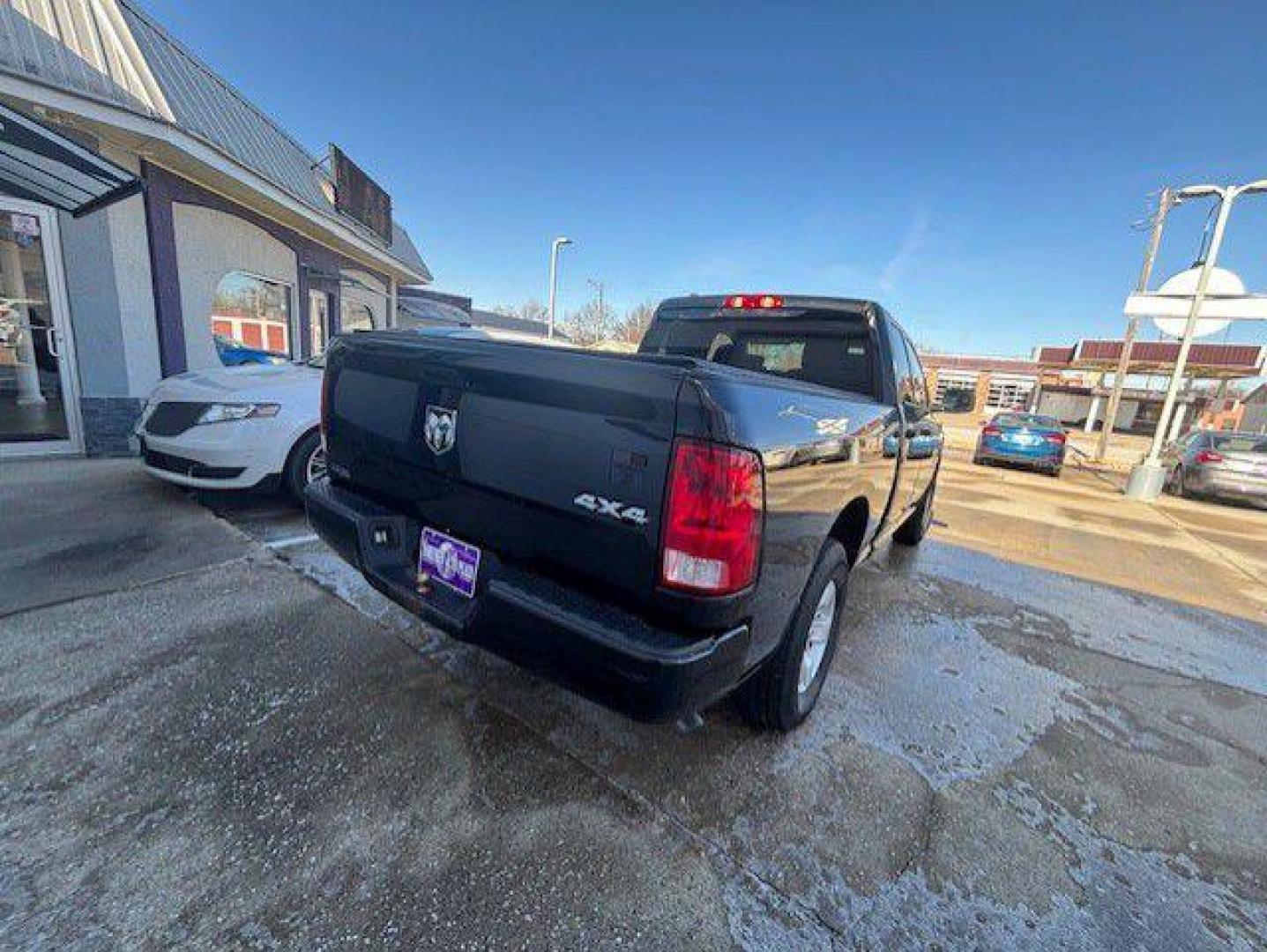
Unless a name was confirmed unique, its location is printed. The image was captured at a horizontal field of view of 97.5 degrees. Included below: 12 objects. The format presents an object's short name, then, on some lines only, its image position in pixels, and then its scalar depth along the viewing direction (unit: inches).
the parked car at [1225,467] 382.9
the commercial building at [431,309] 739.2
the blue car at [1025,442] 489.4
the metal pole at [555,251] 687.6
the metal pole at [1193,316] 370.3
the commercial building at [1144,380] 1078.4
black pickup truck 60.8
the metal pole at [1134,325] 572.1
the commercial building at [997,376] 1396.4
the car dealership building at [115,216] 199.2
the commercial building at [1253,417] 1151.6
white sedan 161.9
